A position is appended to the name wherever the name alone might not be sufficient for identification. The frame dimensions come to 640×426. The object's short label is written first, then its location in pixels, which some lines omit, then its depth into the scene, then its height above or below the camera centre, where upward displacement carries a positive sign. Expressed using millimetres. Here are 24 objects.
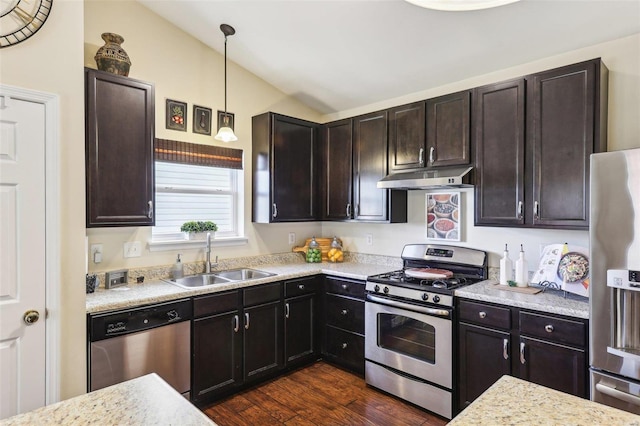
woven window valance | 3053 +518
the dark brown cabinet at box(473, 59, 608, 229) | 2289 +461
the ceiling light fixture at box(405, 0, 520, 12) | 1514 +872
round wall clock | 1729 +946
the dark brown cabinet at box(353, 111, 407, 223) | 3404 +362
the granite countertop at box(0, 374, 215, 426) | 979 -568
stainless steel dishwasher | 2180 -860
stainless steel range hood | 2760 +262
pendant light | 2996 +664
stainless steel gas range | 2578 -884
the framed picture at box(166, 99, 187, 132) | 3109 +836
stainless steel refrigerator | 1770 -339
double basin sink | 3098 -588
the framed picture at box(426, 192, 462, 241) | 3217 -40
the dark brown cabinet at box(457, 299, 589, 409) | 2068 -851
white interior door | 1760 -217
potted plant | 3150 -152
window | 3123 +209
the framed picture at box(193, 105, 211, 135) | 3282 +838
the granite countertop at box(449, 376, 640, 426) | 971 -562
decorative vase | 2480 +1064
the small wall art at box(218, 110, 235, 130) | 3447 +889
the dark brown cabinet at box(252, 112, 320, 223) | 3527 +434
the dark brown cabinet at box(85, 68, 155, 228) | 2334 +412
